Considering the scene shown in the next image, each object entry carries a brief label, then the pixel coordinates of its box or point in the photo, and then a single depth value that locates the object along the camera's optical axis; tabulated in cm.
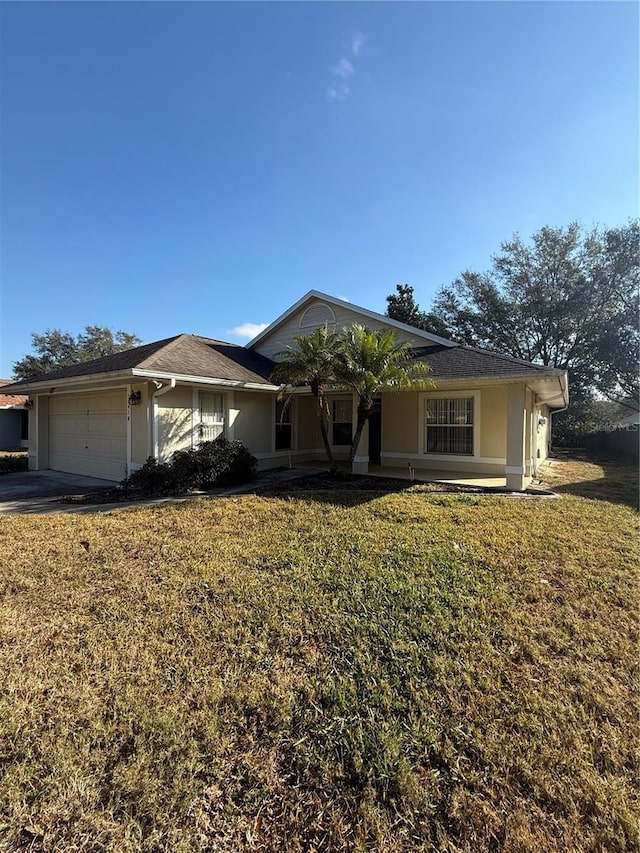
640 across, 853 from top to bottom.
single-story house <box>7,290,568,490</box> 1016
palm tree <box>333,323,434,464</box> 953
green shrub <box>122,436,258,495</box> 943
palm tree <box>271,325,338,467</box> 1020
